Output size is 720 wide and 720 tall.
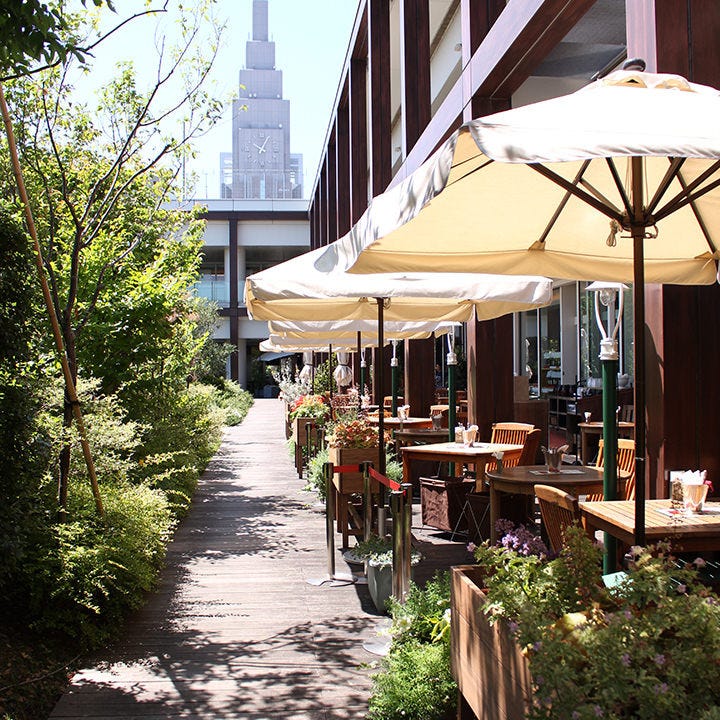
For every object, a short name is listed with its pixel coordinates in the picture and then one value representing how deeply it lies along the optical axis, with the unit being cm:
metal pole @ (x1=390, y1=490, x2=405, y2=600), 489
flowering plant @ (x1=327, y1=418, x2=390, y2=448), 778
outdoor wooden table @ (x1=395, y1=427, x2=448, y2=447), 982
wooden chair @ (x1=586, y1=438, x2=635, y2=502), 577
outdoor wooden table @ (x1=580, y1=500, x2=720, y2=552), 371
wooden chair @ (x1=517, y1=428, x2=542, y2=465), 716
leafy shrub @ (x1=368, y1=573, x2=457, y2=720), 352
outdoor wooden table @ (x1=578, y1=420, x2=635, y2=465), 1041
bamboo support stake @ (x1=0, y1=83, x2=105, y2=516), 489
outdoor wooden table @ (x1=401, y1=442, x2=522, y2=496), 721
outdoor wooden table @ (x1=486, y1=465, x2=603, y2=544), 573
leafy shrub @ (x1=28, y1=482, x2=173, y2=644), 480
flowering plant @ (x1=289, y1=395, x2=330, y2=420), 1316
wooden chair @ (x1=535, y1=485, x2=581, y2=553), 414
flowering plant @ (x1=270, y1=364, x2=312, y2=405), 1895
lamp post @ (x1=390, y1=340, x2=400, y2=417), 1256
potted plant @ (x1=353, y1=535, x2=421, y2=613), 532
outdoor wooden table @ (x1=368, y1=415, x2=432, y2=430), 1091
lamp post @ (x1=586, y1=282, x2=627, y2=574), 418
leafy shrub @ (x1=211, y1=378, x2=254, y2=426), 2658
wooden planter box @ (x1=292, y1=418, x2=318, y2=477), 1273
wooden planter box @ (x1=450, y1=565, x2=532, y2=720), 252
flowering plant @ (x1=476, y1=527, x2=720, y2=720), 198
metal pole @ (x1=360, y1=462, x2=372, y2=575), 641
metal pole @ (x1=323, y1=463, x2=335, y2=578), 625
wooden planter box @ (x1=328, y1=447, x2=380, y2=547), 733
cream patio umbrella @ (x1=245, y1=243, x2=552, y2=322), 589
